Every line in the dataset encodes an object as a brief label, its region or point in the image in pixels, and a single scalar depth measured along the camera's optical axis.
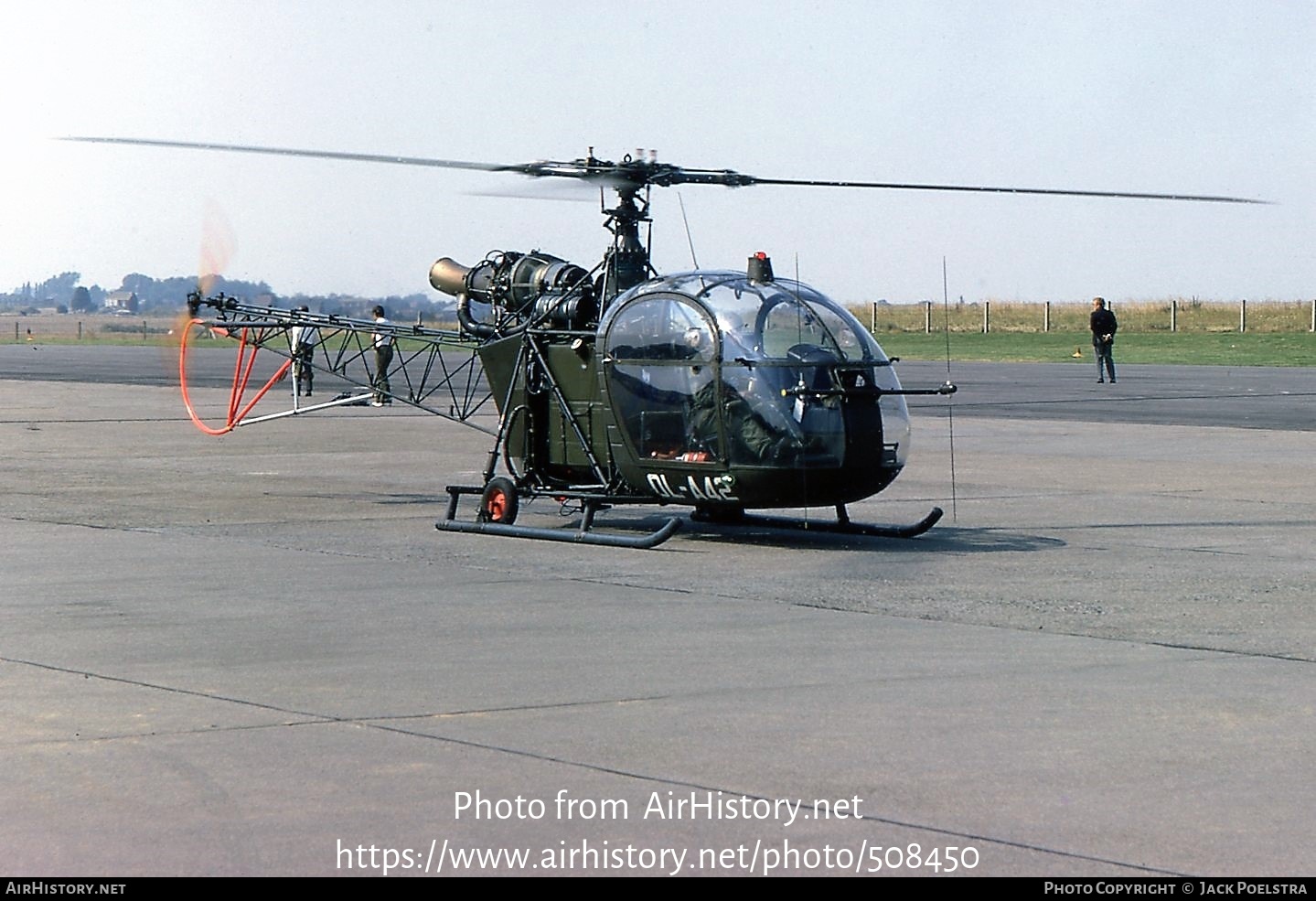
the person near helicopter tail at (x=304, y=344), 19.39
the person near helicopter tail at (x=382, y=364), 18.74
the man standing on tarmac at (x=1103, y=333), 40.28
